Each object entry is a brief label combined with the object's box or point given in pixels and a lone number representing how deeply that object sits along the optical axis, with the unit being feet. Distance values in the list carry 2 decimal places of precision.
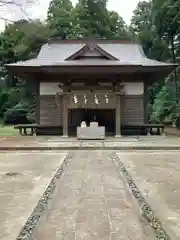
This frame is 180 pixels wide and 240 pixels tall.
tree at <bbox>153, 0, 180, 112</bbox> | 41.70
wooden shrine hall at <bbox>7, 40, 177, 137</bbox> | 30.90
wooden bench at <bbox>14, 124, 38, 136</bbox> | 33.35
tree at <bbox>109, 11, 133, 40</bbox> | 71.08
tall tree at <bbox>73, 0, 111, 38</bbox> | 71.62
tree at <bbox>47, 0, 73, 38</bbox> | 68.77
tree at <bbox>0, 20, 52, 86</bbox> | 57.94
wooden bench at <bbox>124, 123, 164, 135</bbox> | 32.72
